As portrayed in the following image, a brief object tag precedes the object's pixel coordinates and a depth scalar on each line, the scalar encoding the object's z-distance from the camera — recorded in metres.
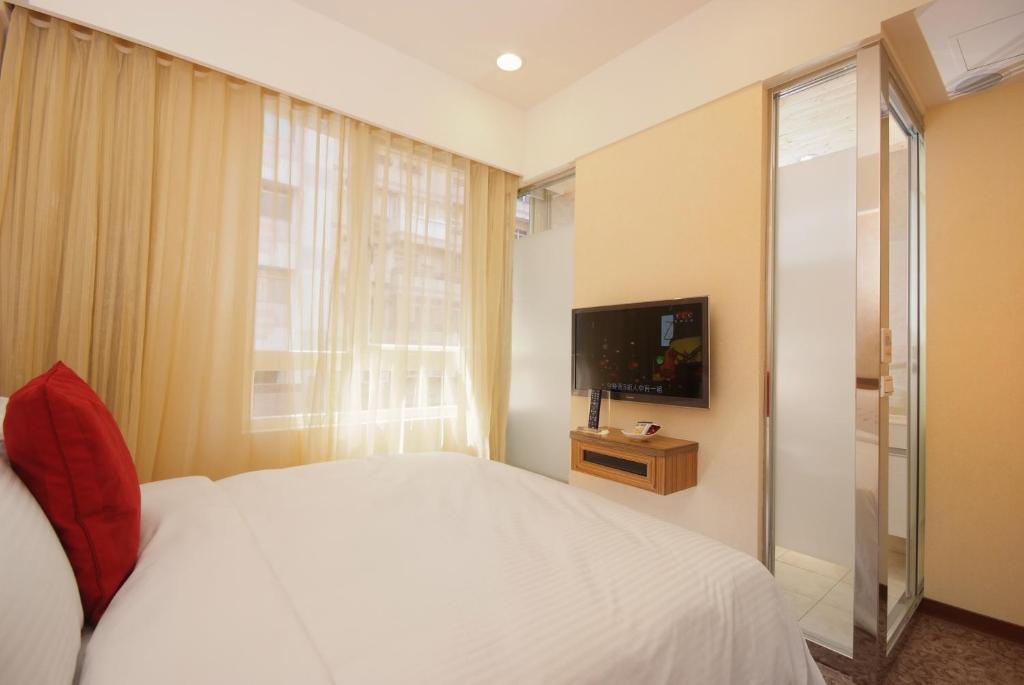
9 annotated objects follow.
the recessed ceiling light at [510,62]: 2.97
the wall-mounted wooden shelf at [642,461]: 2.18
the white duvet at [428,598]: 0.68
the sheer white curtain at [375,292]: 2.64
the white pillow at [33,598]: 0.52
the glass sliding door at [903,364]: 2.01
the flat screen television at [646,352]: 2.26
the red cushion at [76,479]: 0.82
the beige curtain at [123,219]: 2.02
